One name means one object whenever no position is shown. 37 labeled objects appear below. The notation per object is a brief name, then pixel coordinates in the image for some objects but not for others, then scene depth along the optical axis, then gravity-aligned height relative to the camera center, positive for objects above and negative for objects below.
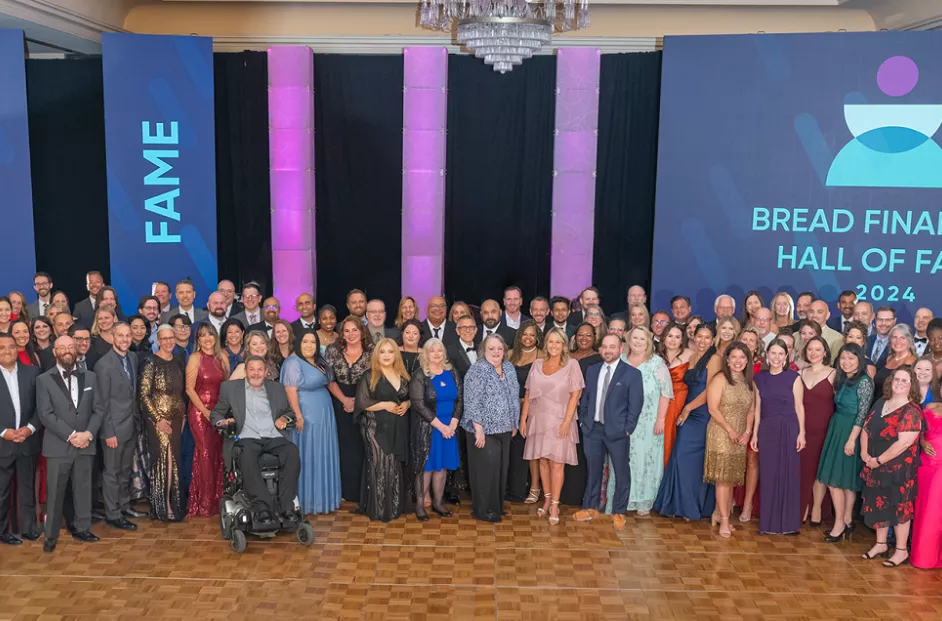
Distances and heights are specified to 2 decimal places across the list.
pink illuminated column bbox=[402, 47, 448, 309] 9.85 +0.28
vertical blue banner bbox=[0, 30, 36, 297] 9.05 +0.23
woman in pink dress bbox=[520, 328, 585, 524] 6.20 -1.36
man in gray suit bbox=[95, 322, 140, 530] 5.91 -1.40
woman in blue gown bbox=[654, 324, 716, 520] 6.26 -1.68
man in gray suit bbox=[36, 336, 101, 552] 5.62 -1.38
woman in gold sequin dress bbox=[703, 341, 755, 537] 6.08 -1.33
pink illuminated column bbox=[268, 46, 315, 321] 9.78 +0.45
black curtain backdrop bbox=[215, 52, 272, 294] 10.02 +0.42
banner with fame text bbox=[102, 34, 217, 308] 9.30 +0.56
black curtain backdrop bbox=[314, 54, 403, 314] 10.07 +0.42
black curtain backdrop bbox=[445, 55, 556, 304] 10.07 +0.42
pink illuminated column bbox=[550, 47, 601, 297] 9.72 +0.53
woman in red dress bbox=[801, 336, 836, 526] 6.07 -1.22
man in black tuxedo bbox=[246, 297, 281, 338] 7.36 -0.85
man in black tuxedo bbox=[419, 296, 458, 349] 7.42 -0.90
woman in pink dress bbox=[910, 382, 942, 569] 5.61 -1.73
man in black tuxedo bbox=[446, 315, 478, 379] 6.68 -1.02
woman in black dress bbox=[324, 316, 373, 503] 6.37 -1.11
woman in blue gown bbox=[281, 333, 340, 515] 6.20 -1.51
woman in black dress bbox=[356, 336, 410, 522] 6.14 -1.46
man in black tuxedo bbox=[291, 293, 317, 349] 7.20 -0.84
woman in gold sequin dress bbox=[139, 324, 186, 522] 6.10 -1.44
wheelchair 5.74 -1.92
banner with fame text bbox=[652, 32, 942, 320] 8.82 +0.54
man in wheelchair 5.82 -1.46
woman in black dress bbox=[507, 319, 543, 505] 6.48 -1.69
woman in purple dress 6.02 -1.49
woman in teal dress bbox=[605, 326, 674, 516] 6.24 -1.46
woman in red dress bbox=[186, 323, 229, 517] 6.14 -1.43
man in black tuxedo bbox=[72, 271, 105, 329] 7.95 -0.89
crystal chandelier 6.51 +1.51
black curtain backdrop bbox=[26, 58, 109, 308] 10.16 +0.43
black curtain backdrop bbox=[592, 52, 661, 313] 9.86 +0.49
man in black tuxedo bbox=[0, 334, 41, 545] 5.59 -1.40
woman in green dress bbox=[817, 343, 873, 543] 5.90 -1.43
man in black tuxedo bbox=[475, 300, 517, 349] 7.38 -0.92
